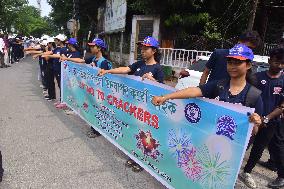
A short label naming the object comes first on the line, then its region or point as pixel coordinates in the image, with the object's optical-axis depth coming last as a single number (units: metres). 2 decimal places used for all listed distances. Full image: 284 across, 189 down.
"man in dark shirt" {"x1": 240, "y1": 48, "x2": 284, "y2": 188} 3.74
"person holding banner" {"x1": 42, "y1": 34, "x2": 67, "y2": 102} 7.76
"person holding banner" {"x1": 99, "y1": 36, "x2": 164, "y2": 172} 4.03
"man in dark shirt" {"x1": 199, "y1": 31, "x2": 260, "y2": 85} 3.90
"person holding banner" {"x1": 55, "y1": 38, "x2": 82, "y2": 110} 7.03
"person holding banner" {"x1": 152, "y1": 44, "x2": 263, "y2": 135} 2.90
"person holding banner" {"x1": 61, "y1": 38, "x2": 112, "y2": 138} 5.19
